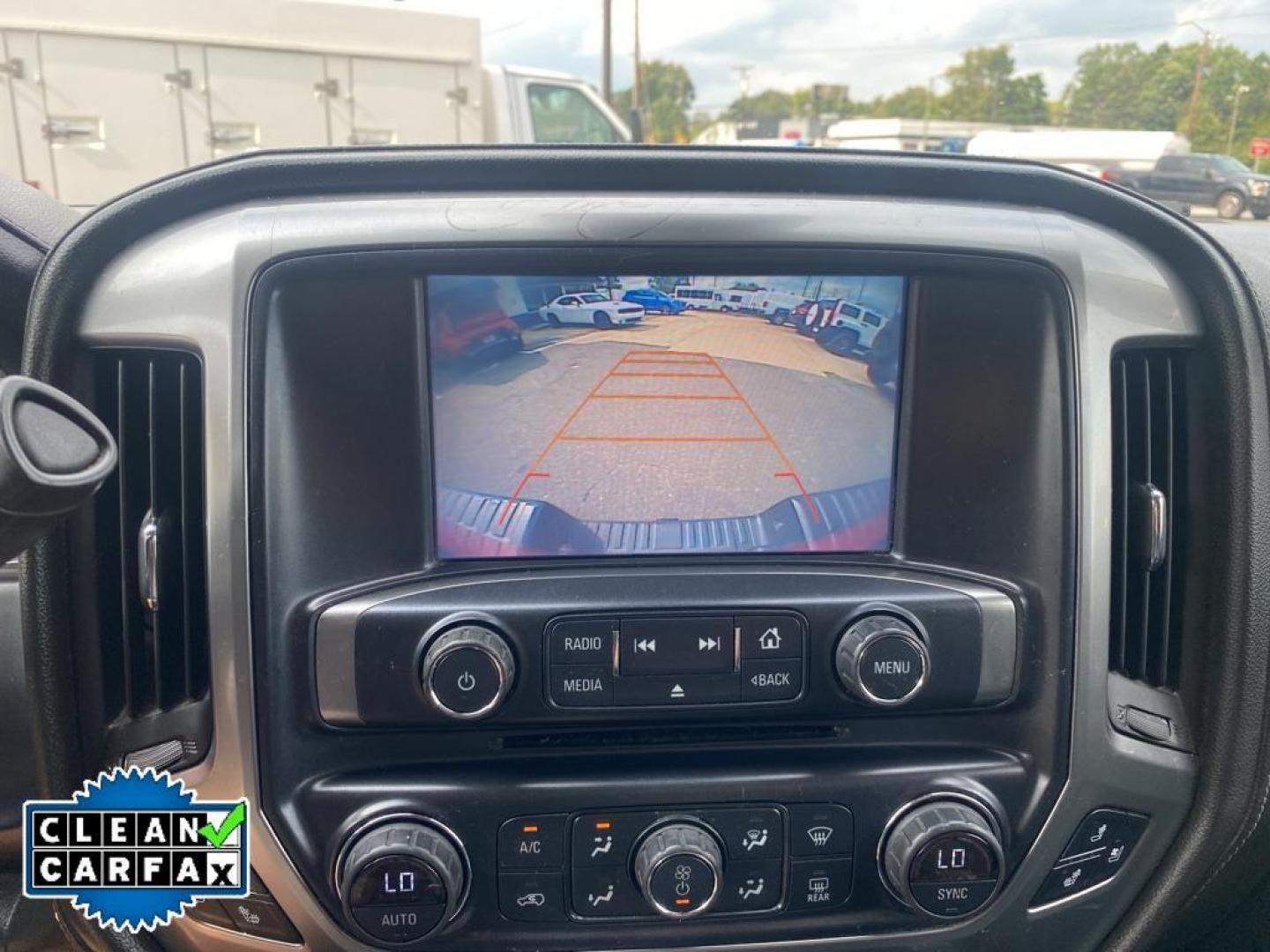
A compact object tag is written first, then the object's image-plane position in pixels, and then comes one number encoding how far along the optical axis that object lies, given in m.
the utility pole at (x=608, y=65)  11.55
